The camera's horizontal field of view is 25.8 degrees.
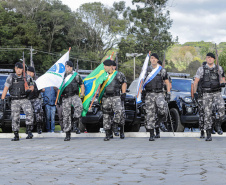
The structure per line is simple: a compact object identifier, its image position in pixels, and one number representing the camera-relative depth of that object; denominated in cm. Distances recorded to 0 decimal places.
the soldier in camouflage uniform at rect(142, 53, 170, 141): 1183
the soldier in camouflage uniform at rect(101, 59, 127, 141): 1218
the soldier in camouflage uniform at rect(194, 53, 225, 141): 1137
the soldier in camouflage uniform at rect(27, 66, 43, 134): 1367
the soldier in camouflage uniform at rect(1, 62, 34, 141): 1233
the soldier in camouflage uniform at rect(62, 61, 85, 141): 1223
